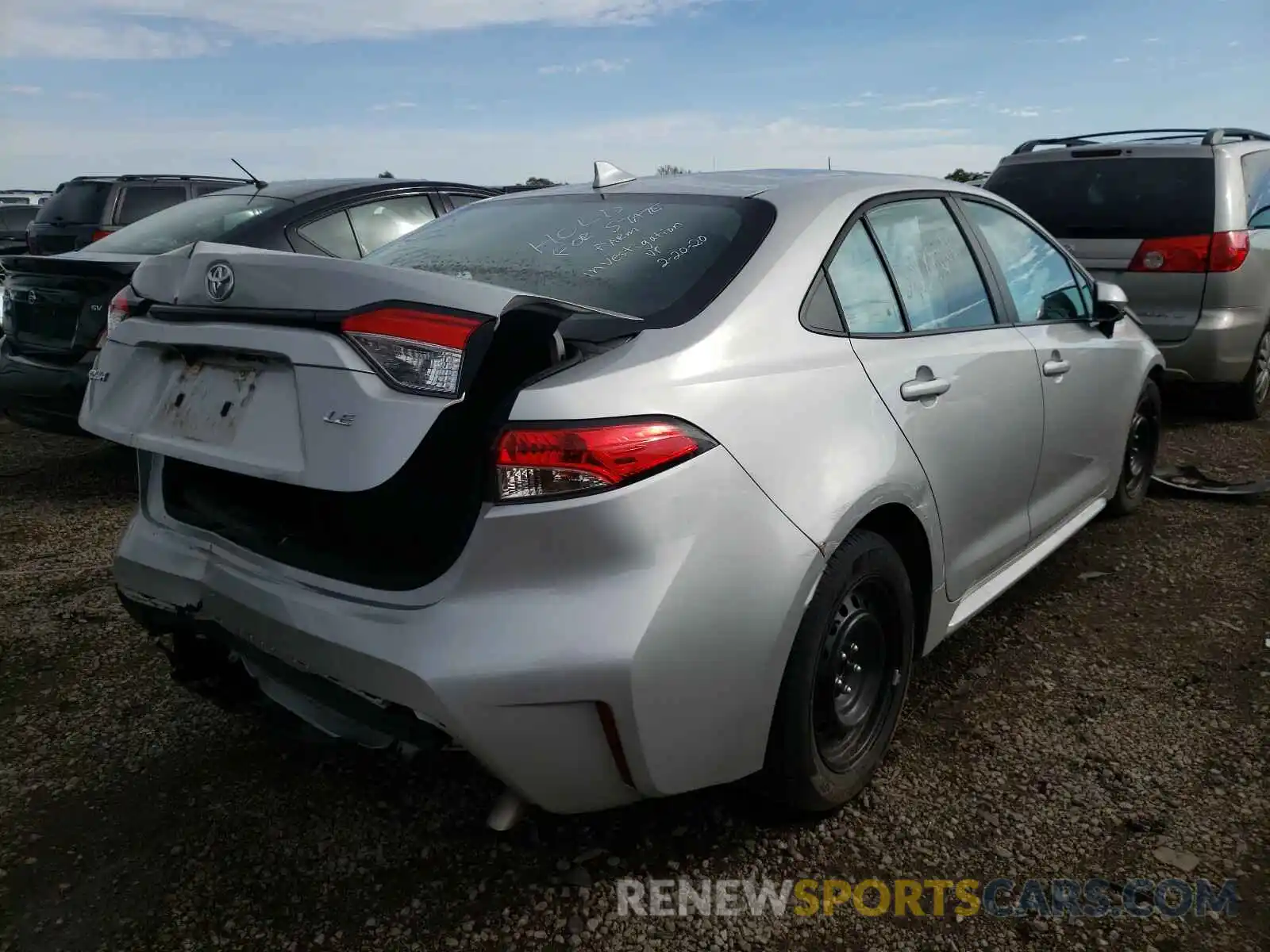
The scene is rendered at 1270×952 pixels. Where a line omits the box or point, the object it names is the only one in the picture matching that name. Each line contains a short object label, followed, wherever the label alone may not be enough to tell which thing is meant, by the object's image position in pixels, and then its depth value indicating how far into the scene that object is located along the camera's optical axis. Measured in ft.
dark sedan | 16.06
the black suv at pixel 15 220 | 50.85
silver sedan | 5.93
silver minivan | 19.13
